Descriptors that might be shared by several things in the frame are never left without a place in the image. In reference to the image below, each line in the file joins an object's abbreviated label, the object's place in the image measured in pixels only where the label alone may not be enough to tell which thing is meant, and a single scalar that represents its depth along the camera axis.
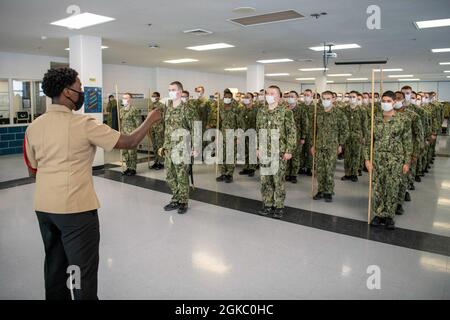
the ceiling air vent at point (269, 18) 5.33
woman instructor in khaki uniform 1.75
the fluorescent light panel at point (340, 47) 8.33
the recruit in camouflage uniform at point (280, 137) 4.37
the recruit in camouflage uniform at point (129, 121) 6.84
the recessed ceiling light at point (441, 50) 8.87
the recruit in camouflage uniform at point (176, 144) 4.58
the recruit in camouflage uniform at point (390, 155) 4.05
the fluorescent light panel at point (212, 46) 8.33
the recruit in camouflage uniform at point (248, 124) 7.45
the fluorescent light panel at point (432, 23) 5.76
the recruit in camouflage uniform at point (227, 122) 6.79
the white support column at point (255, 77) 12.46
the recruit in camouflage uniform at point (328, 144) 5.20
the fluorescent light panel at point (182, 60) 11.53
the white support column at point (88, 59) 7.12
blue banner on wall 7.22
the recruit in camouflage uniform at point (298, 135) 6.70
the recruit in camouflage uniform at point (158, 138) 7.92
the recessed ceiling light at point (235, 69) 14.68
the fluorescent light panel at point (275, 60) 11.26
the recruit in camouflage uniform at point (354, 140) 6.79
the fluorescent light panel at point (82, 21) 5.58
